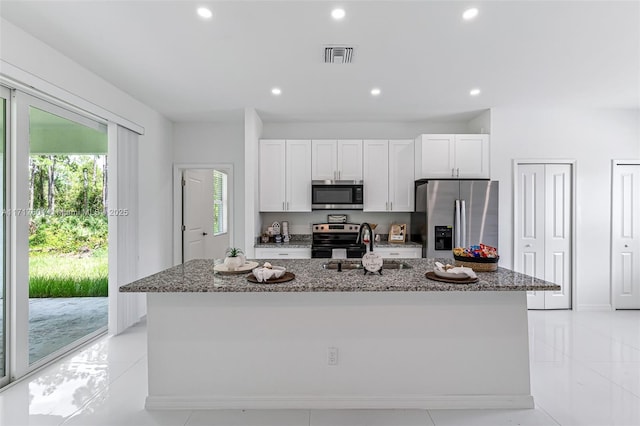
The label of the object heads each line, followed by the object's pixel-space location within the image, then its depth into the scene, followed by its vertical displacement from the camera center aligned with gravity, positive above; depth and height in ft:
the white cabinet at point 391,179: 15.07 +1.50
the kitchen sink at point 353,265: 8.32 -1.34
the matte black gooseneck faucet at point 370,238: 7.63 -0.59
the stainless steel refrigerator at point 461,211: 13.37 +0.07
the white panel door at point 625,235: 14.28 -0.94
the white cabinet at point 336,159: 14.94 +2.36
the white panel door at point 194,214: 16.10 -0.12
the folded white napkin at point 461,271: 6.82 -1.21
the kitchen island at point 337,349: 7.20 -2.93
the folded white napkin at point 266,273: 6.81 -1.26
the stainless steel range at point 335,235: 14.62 -1.01
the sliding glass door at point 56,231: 8.43 -0.60
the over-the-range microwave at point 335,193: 14.71 +0.83
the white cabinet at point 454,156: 14.21 +2.40
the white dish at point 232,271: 7.60 -1.31
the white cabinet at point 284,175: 14.89 +1.64
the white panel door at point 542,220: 14.25 -0.30
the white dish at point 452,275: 6.82 -1.29
